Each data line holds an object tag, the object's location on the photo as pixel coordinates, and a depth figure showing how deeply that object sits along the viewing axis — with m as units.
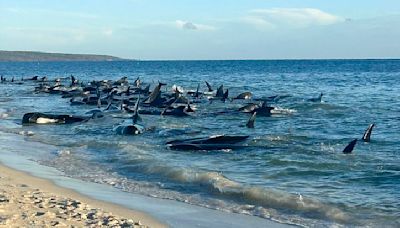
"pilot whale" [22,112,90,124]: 25.58
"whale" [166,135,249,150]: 17.31
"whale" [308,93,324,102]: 35.26
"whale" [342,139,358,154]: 16.59
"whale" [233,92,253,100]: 39.00
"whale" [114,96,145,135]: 21.68
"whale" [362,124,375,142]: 18.72
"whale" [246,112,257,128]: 23.53
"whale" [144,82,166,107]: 32.38
